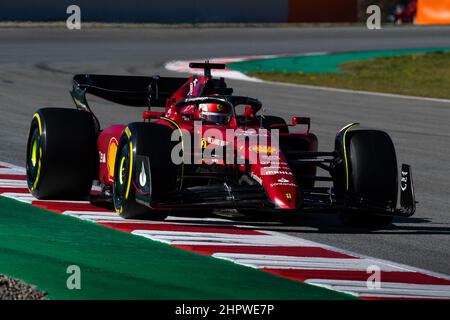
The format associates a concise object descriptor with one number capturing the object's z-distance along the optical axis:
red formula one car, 18.78
